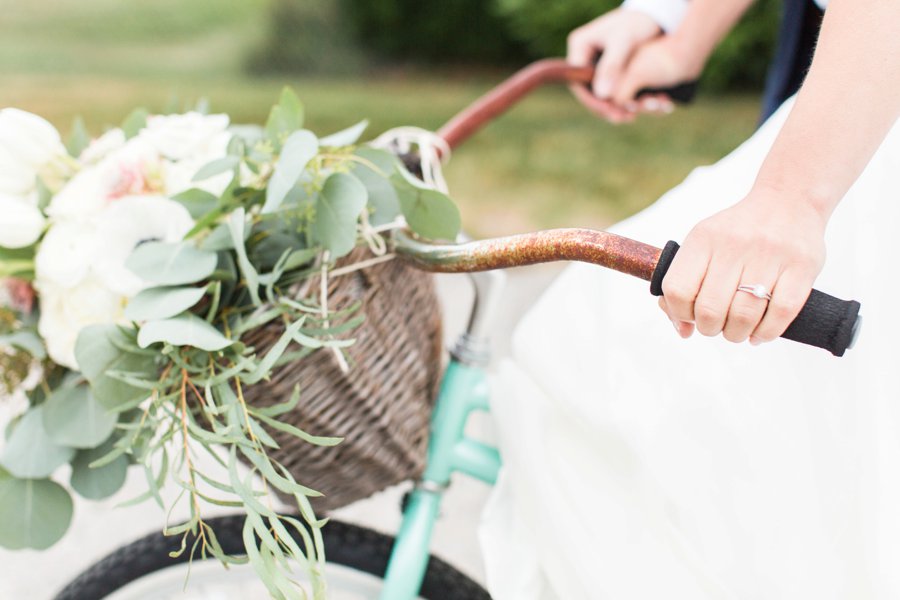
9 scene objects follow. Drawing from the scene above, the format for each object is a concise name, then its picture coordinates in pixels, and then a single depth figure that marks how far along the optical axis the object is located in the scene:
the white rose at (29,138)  0.84
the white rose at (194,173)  0.83
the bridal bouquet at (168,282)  0.75
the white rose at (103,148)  0.91
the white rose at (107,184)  0.82
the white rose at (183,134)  0.87
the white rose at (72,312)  0.81
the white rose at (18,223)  0.81
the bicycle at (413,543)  1.03
